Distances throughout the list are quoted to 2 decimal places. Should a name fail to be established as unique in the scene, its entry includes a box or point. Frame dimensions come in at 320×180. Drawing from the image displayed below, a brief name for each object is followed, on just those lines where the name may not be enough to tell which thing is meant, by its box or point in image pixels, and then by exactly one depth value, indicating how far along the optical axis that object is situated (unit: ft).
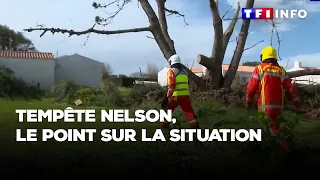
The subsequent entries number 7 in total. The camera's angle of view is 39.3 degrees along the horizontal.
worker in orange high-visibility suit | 20.73
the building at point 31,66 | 108.47
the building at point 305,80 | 48.12
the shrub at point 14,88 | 77.35
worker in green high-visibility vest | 28.02
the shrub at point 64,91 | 63.10
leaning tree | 45.70
